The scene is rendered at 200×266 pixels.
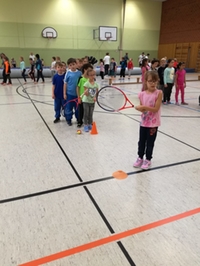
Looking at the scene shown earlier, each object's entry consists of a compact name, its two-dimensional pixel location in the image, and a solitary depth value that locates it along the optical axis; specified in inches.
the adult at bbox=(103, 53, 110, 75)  622.5
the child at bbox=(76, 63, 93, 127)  175.5
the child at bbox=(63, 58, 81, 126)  184.9
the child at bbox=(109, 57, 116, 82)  638.5
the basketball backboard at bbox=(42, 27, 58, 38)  775.8
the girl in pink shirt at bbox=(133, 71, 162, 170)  109.6
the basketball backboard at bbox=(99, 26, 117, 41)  831.7
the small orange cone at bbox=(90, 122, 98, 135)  176.7
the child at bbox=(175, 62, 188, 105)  277.0
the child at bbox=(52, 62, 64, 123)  193.5
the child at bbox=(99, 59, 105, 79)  590.6
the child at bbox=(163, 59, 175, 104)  274.5
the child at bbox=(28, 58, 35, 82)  513.9
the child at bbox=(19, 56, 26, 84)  526.0
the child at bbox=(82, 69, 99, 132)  168.1
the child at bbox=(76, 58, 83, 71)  219.5
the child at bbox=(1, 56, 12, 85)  455.8
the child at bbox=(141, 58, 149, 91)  318.8
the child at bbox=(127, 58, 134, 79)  653.3
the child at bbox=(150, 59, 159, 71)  291.1
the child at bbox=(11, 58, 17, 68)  712.2
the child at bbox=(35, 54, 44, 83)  493.3
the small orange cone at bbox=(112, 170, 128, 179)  114.9
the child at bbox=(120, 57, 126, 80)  617.0
